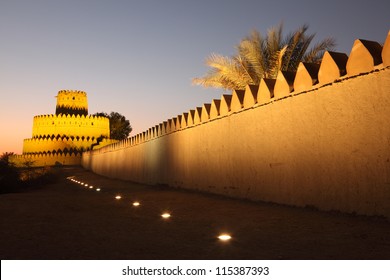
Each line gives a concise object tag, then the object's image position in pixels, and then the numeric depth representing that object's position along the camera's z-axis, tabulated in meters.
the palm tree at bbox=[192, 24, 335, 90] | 13.31
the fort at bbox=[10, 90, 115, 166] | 35.84
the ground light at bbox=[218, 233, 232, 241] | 3.17
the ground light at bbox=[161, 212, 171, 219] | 4.64
